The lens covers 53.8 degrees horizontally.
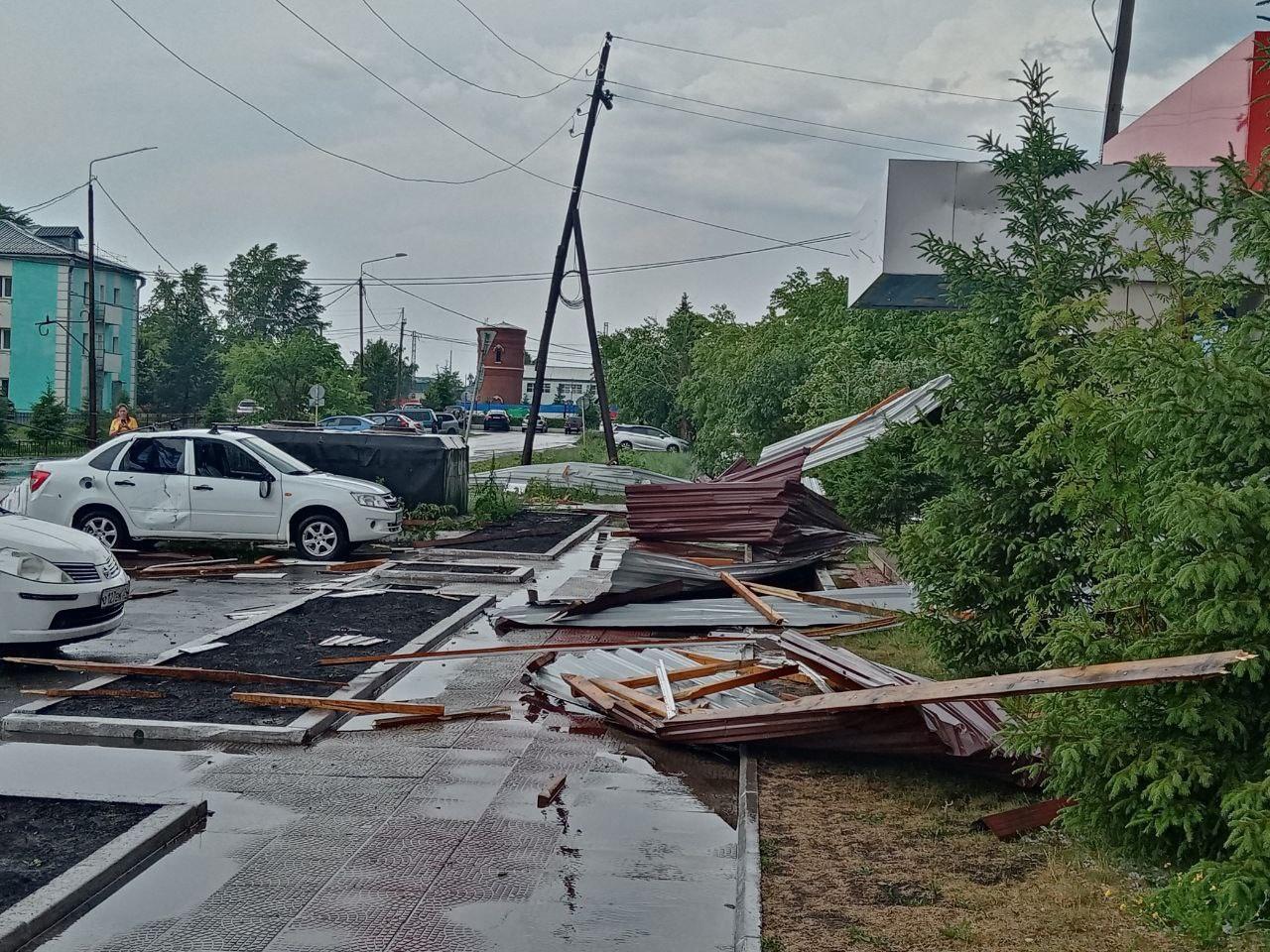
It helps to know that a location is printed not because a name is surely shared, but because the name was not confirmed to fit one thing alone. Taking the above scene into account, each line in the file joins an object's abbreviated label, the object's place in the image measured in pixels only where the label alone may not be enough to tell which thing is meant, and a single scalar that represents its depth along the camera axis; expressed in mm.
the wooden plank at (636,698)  8312
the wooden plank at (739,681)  8594
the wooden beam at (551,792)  7078
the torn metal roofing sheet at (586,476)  32250
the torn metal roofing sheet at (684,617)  12570
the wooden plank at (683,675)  9195
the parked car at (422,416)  72188
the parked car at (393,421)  54094
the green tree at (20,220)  78500
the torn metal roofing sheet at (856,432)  16734
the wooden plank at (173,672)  9719
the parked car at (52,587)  9727
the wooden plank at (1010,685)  4719
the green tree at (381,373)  87669
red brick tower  120438
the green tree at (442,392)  96875
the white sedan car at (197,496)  17469
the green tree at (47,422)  47438
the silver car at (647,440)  56688
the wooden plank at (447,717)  8734
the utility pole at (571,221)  33750
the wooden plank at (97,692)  9094
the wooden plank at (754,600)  12551
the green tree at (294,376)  59125
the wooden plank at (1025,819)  6328
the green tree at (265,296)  116750
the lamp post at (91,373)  38469
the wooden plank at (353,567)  17250
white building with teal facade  65688
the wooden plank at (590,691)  8664
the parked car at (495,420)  93562
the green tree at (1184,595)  4609
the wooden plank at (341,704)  8922
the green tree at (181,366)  85438
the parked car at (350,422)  55094
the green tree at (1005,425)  8664
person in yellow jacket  22531
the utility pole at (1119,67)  21000
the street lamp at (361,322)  79988
